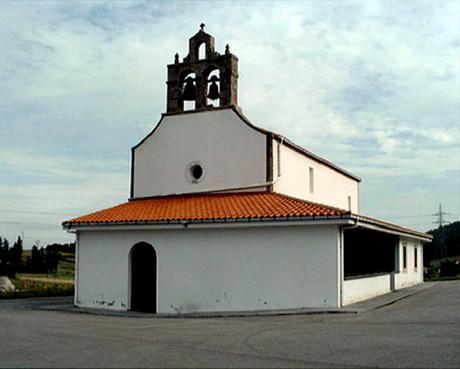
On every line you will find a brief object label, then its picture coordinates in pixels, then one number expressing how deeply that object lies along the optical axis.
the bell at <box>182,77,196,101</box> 23.94
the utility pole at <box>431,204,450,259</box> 57.03
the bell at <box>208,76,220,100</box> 23.27
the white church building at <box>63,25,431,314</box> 17.72
